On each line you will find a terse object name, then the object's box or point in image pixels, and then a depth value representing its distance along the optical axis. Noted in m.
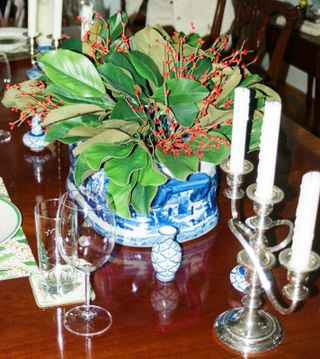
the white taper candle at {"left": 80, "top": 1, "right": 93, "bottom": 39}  1.53
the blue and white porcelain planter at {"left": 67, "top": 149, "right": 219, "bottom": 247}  1.11
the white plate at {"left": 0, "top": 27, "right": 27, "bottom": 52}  2.05
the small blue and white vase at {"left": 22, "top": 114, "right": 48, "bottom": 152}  1.46
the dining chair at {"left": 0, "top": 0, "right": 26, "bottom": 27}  2.95
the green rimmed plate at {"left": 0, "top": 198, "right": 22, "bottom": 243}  1.17
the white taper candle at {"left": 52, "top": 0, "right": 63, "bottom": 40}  1.65
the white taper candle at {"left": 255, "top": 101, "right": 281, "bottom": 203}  0.80
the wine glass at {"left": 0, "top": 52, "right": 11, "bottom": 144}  1.48
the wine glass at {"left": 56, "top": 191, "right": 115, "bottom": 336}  0.97
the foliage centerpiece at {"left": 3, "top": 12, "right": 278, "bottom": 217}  1.04
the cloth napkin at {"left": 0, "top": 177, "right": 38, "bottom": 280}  1.08
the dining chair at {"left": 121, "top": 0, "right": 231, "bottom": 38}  2.67
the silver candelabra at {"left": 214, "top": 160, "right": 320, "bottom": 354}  0.81
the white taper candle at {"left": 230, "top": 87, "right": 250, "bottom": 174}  0.85
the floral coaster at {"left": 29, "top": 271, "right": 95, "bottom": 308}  1.01
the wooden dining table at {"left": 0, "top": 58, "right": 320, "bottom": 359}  0.94
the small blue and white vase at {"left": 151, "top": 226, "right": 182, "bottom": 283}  1.04
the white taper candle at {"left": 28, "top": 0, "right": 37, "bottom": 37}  1.75
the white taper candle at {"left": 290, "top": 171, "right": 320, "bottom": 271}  0.73
